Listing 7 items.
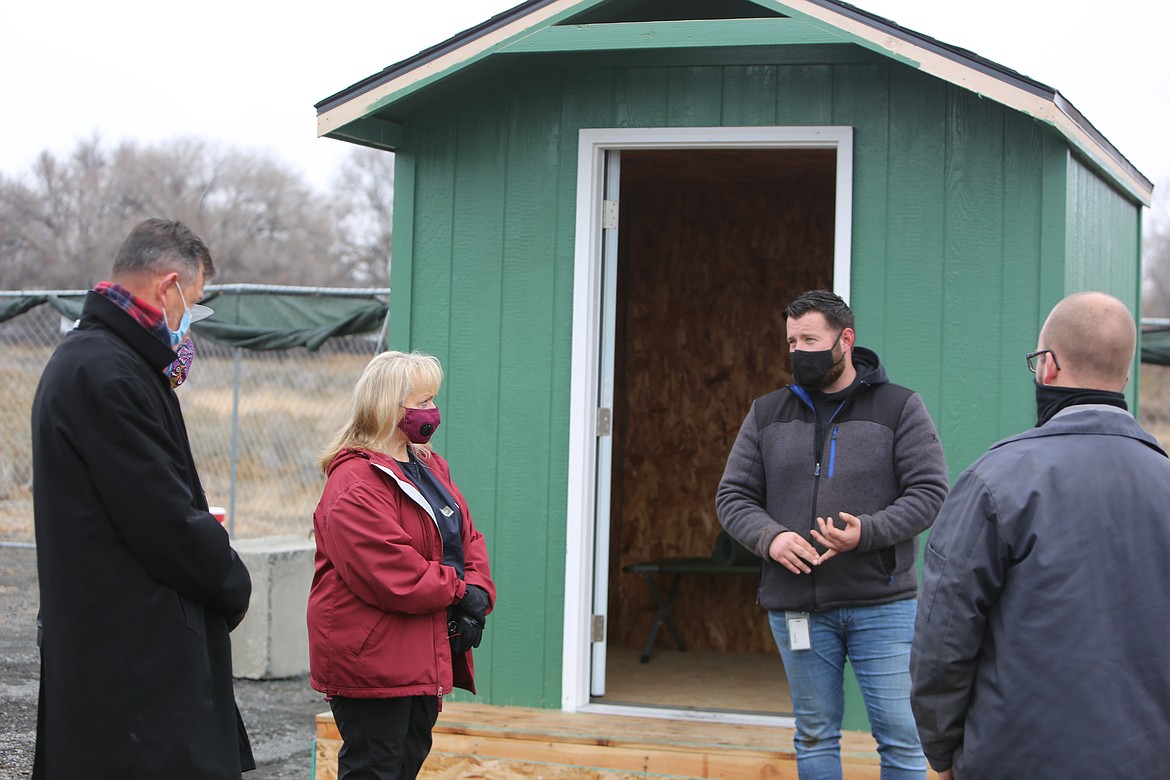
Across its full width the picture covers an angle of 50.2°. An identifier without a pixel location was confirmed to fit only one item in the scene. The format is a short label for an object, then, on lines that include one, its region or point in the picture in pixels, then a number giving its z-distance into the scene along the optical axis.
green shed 4.65
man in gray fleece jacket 3.70
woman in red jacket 3.29
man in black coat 2.63
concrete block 6.93
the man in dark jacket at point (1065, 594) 2.40
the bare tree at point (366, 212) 39.38
